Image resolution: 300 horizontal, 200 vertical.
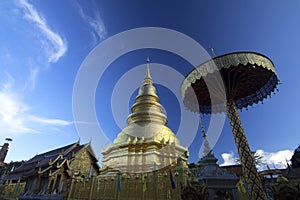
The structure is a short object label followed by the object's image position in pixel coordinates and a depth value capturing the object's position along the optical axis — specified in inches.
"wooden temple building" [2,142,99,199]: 530.5
